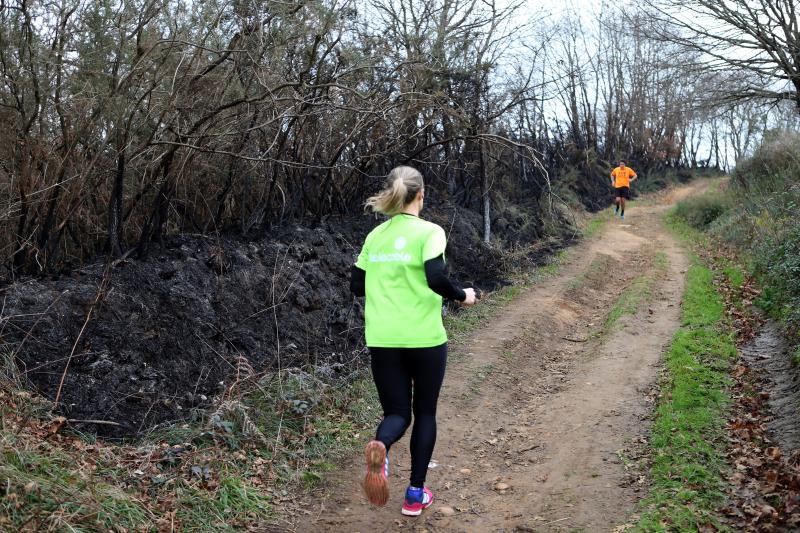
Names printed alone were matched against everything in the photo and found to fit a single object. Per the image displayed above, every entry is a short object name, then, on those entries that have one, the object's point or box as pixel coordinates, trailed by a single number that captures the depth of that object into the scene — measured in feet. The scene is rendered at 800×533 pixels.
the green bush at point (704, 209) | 69.82
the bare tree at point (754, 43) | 52.06
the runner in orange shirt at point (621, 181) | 76.43
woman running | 13.76
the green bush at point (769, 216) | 32.50
